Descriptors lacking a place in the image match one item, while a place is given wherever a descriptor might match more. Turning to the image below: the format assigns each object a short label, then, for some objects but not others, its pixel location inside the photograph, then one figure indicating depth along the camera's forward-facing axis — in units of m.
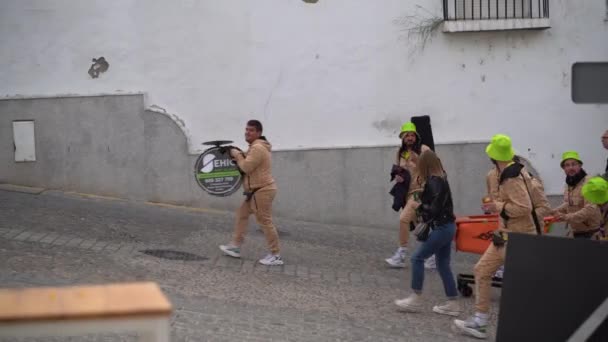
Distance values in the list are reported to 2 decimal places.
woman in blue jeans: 8.38
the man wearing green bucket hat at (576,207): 8.84
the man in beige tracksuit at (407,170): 10.40
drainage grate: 9.97
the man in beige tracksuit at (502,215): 7.84
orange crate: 8.85
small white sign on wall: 12.61
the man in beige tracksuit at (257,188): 9.98
